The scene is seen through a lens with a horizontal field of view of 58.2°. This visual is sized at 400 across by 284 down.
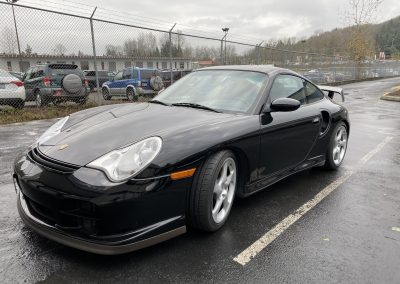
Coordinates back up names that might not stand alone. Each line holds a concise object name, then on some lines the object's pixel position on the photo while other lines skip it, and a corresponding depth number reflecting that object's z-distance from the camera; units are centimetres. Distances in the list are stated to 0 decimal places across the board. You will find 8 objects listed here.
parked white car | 975
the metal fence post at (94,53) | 965
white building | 1018
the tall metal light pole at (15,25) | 817
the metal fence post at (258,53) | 1761
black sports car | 238
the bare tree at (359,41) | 2767
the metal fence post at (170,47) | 1189
